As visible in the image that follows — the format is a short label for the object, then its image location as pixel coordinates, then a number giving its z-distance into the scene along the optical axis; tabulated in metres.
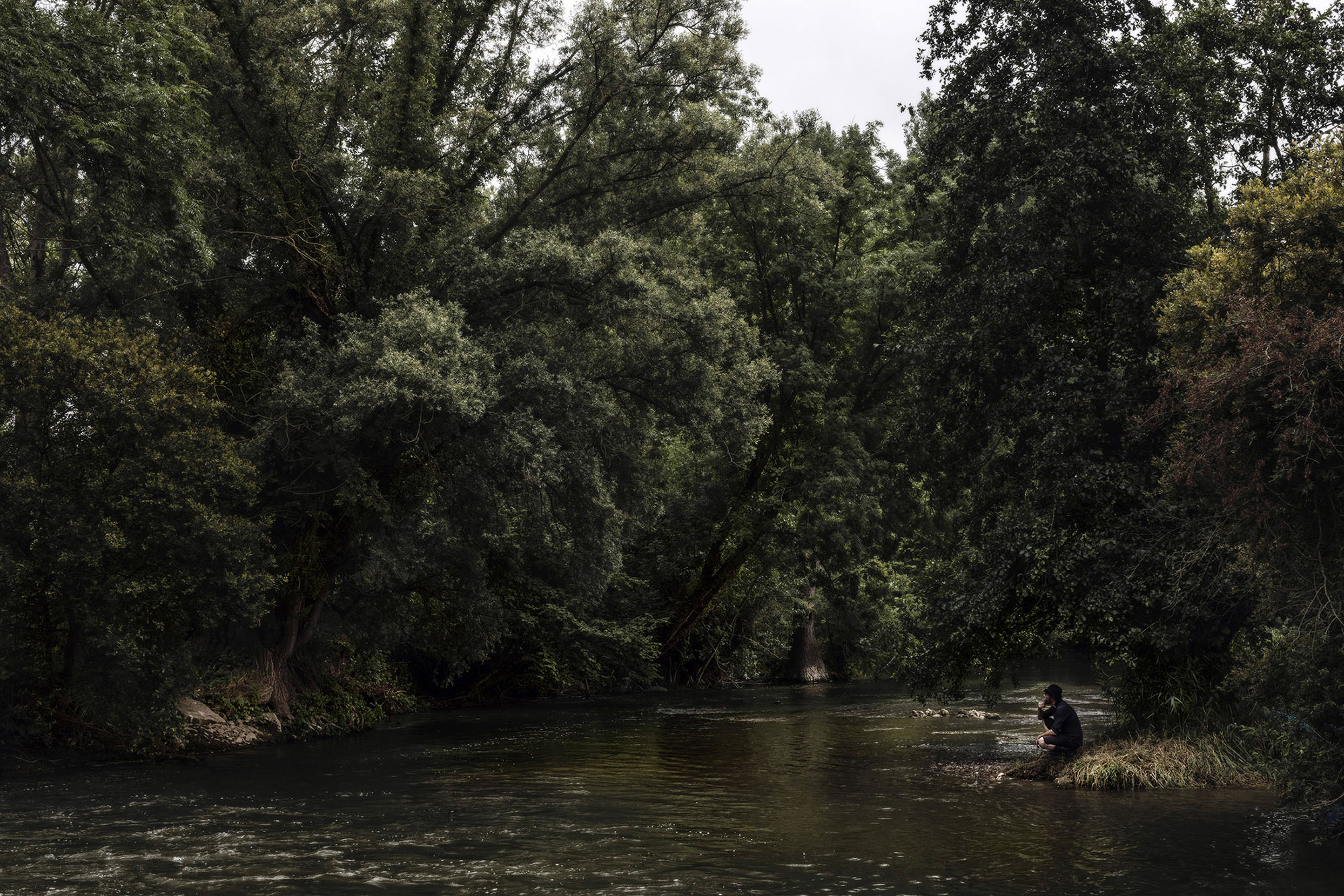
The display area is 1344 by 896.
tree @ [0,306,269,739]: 19.56
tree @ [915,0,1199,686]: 19.53
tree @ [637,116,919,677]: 36.06
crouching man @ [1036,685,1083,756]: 19.61
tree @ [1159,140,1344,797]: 13.11
